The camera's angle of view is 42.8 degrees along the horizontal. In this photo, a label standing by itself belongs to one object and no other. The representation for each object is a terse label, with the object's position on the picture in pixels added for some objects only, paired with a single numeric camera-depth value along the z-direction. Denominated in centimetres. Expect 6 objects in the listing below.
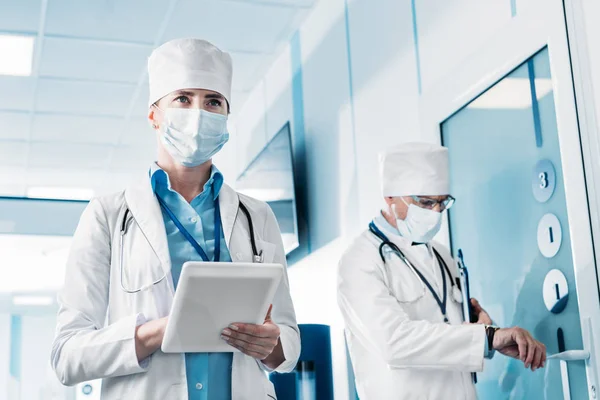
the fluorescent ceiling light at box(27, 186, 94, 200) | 699
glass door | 213
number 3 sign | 218
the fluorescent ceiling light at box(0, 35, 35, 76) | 435
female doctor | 141
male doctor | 198
